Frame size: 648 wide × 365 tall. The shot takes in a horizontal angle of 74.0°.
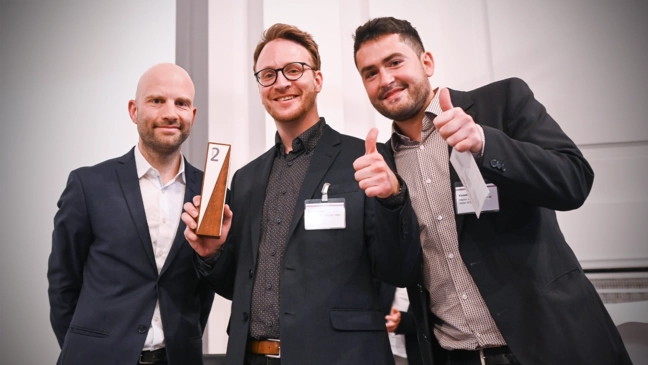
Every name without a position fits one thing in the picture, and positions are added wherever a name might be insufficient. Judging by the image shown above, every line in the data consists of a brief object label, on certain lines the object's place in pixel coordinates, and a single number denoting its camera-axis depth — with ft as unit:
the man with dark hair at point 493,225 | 4.08
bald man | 5.37
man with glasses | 4.46
